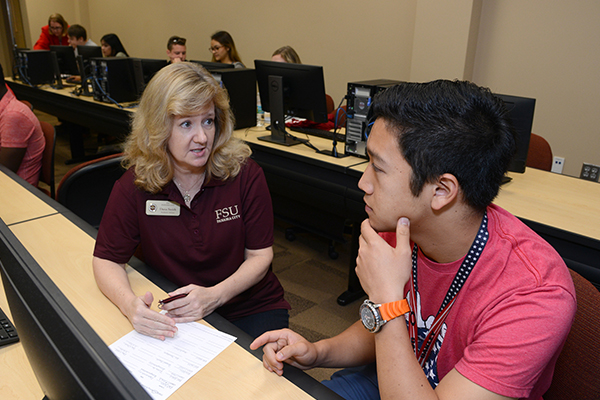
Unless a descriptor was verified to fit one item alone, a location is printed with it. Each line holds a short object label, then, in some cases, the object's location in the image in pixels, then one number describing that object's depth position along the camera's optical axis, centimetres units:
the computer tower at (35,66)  482
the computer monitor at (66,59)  527
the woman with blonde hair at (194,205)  128
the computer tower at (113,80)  396
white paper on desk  84
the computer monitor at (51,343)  50
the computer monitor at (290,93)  263
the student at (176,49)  477
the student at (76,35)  591
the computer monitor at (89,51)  511
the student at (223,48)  453
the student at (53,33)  650
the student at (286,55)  374
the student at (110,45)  607
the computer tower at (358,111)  231
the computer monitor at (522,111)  195
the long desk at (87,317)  84
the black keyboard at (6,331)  97
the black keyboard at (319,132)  283
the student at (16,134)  211
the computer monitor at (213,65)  355
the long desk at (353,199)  165
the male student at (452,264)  73
